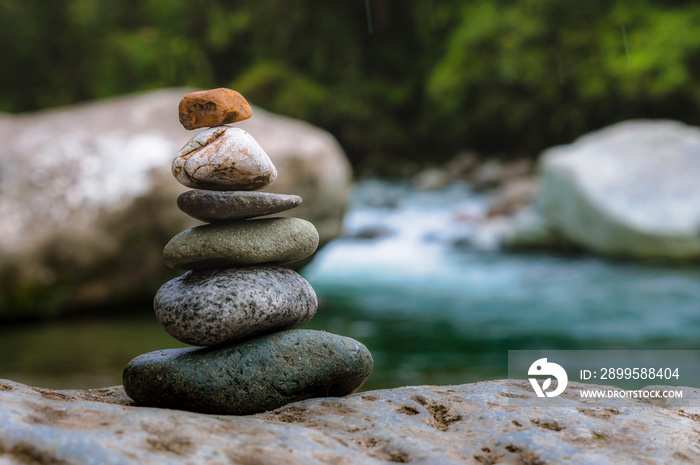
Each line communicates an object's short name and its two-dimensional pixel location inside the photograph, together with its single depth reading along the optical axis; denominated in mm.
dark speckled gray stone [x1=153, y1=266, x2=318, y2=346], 2223
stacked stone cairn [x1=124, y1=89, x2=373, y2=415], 2213
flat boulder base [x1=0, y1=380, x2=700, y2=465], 1550
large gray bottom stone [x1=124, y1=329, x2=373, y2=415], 2182
